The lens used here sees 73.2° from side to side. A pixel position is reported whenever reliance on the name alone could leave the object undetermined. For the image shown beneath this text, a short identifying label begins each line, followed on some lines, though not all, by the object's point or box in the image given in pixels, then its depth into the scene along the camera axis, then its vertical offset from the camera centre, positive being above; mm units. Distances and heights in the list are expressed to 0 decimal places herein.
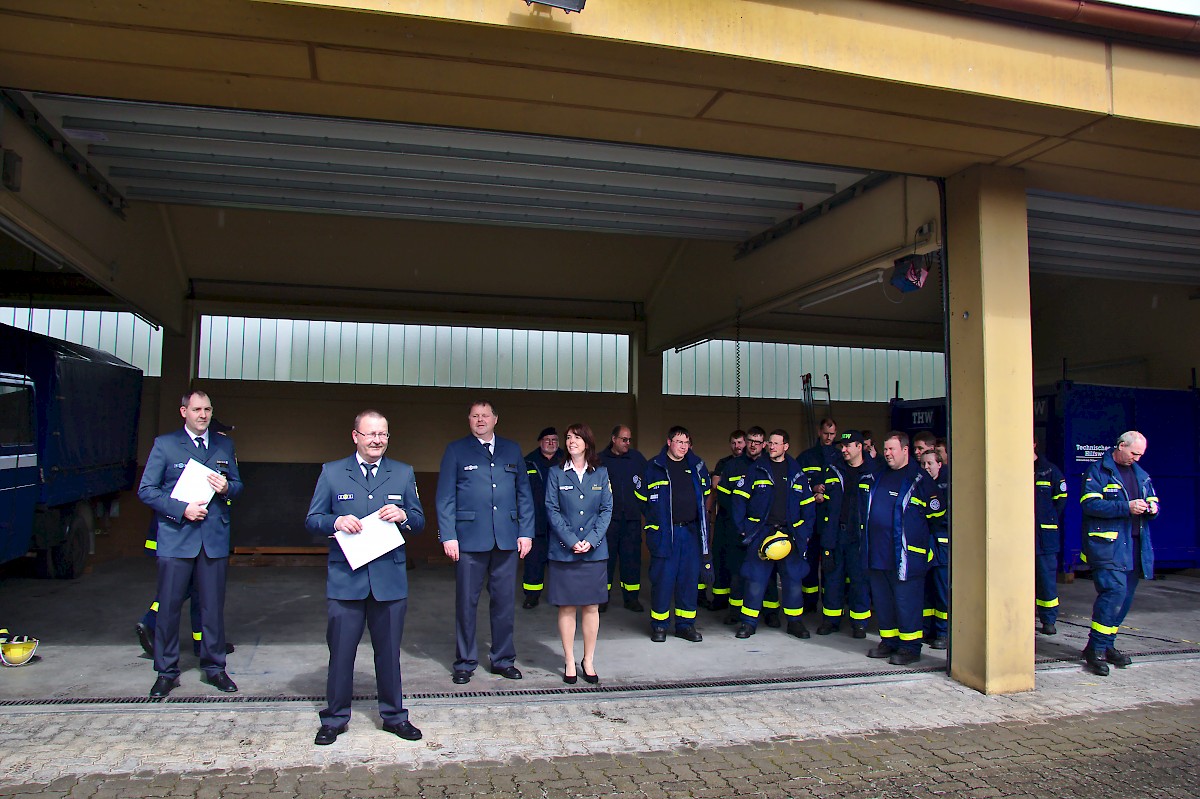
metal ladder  13138 +704
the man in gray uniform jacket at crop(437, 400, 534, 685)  5520 -577
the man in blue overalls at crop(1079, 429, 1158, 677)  5996 -657
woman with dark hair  5453 -664
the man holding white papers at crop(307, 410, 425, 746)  4277 -696
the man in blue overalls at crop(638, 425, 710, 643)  6750 -723
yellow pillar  5492 +18
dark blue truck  7383 -70
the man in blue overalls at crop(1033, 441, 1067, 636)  7238 -762
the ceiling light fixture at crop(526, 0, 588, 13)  3709 +2019
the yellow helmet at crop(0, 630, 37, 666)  5453 -1459
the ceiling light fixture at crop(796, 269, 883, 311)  7383 +1544
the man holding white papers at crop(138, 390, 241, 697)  4973 -604
